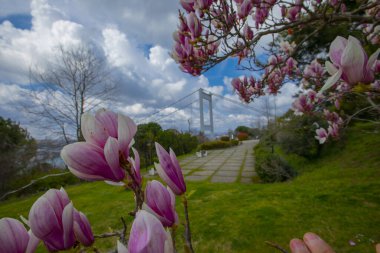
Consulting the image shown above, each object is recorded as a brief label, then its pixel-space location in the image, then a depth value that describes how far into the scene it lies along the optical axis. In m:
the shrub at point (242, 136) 35.06
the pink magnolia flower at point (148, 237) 0.31
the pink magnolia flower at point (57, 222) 0.41
